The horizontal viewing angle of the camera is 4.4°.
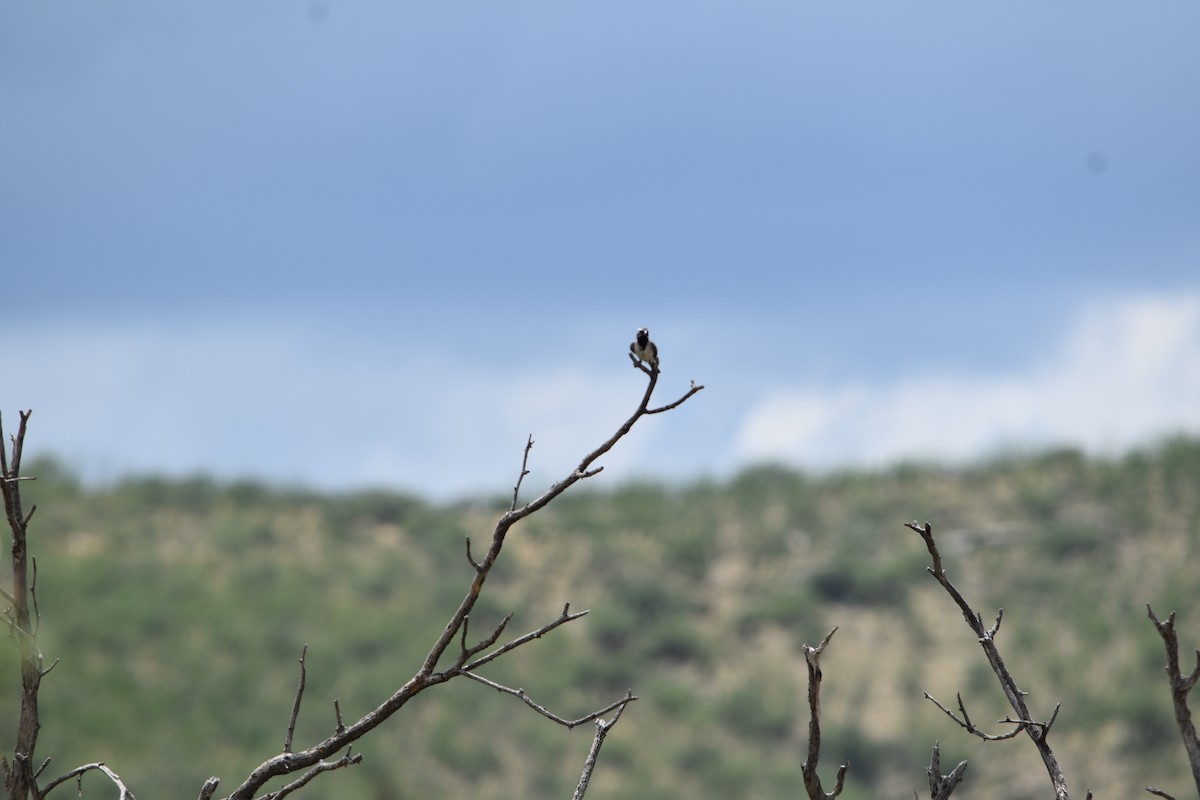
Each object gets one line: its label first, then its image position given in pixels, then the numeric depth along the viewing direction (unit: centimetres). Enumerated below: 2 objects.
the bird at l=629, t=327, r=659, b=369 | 4045
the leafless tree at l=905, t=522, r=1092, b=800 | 4032
